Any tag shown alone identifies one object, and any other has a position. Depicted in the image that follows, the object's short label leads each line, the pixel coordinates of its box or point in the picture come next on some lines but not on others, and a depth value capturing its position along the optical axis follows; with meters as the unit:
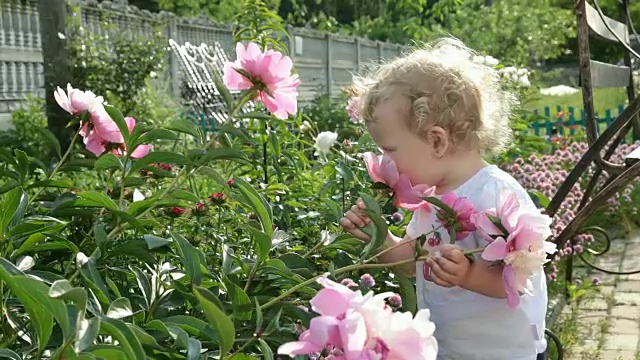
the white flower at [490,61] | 5.11
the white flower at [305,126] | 3.68
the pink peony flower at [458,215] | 1.59
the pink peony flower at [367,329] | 1.02
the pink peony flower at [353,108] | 3.45
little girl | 2.02
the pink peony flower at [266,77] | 2.07
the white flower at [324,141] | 3.18
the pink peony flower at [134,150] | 2.00
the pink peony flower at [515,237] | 1.47
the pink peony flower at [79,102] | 2.00
